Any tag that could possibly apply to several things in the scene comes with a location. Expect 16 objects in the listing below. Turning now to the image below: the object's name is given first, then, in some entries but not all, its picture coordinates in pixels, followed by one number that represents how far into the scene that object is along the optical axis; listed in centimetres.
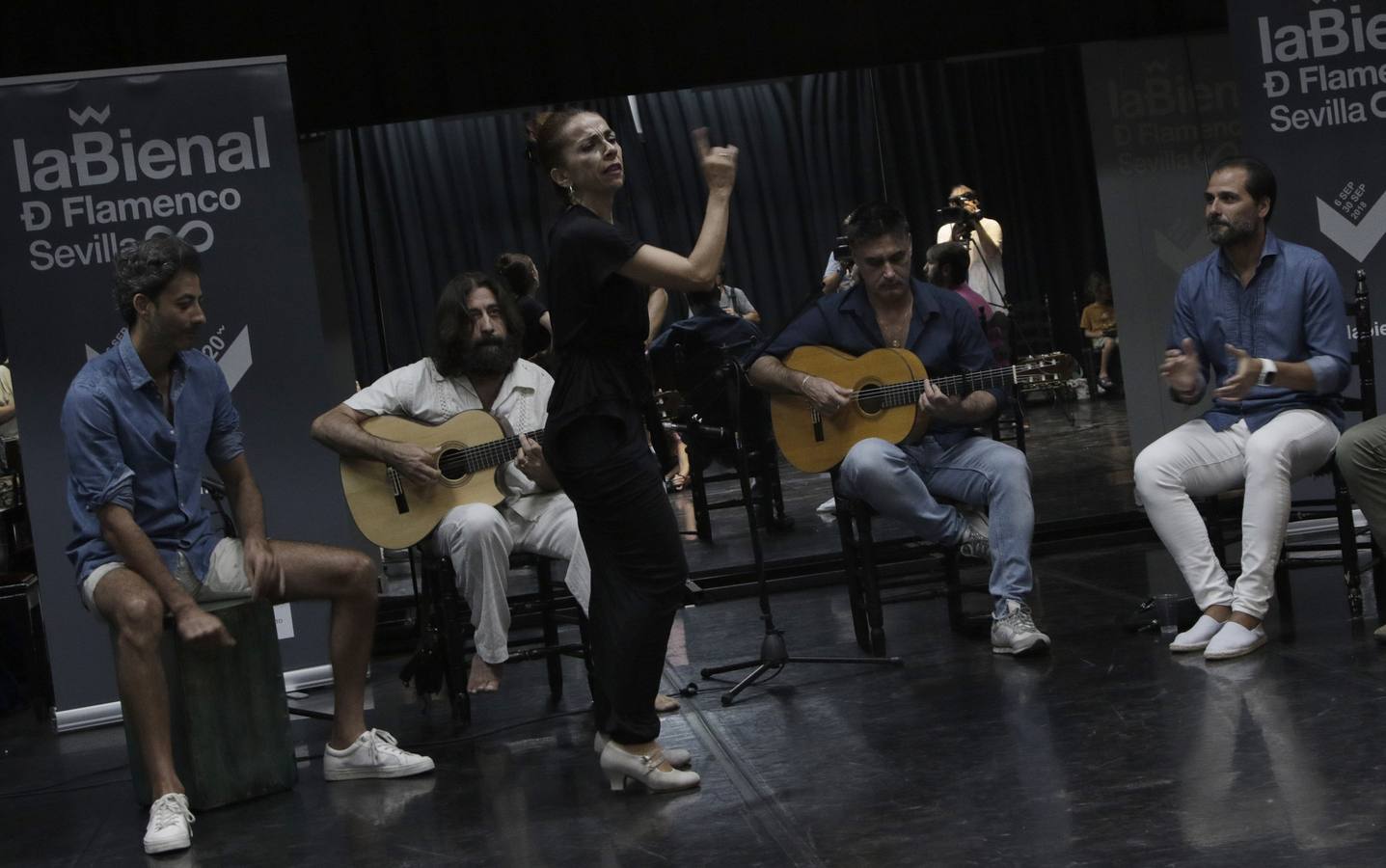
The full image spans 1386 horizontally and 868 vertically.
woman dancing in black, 328
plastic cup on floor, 443
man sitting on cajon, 358
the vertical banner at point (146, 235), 498
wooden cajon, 371
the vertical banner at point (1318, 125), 564
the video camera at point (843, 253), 451
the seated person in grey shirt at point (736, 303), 617
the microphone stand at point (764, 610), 418
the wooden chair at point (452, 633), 434
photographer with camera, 632
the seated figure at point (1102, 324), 649
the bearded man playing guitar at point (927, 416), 443
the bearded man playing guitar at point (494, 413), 430
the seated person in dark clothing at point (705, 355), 576
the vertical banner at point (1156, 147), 645
